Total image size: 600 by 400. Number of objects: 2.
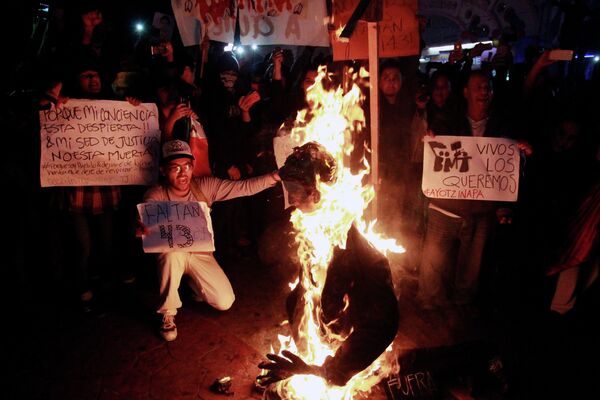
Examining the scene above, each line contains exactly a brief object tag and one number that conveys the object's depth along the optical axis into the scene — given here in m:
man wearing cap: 4.55
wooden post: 3.28
